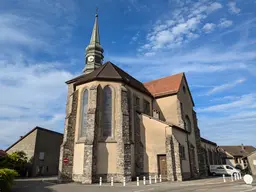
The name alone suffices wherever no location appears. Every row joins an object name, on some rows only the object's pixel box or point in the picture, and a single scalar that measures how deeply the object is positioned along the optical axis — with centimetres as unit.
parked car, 2845
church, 1792
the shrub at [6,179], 987
